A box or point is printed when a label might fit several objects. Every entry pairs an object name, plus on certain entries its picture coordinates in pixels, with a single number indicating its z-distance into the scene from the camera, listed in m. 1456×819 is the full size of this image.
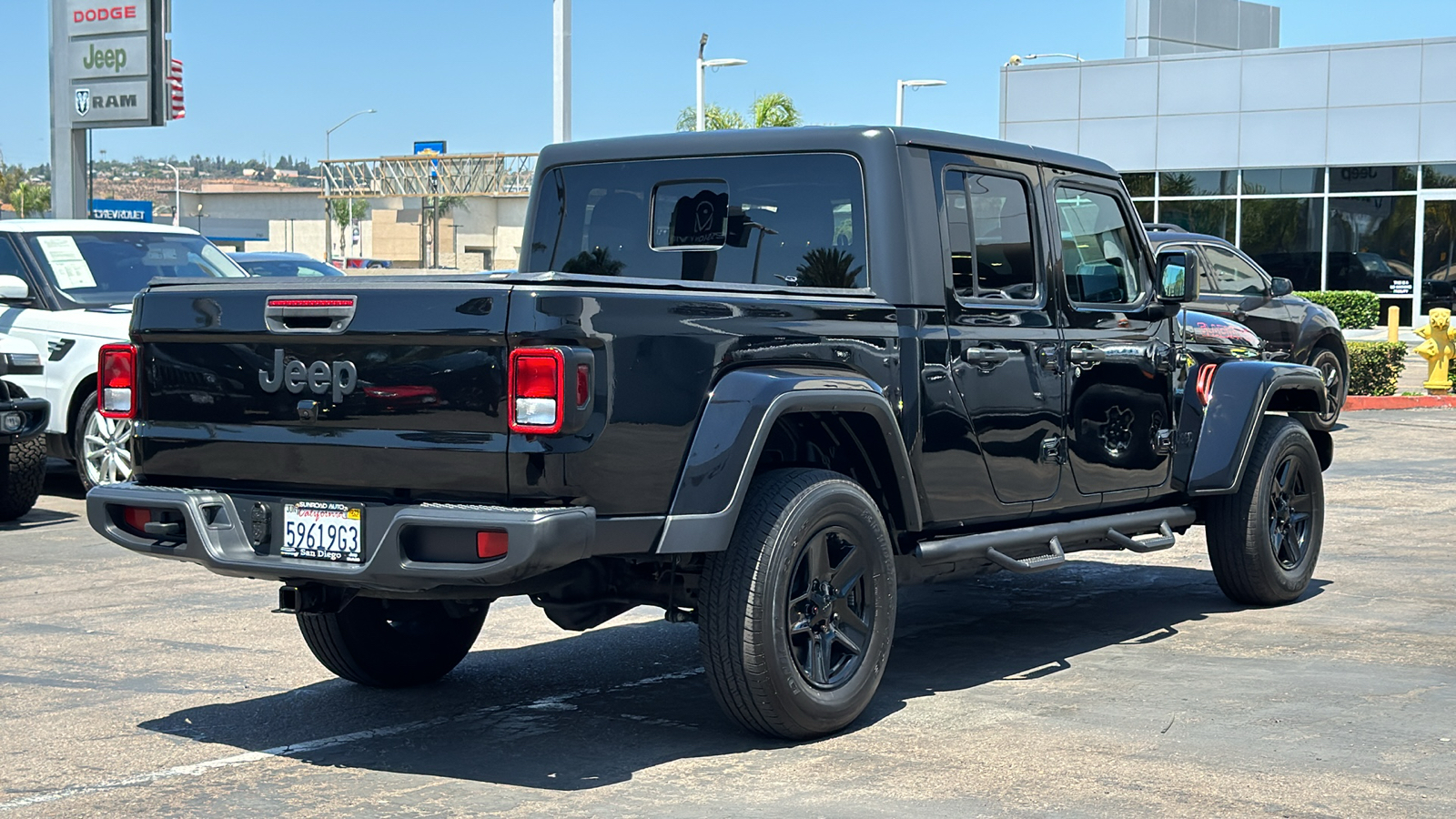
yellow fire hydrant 20.16
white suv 11.67
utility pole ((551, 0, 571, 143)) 17.00
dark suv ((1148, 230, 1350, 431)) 16.33
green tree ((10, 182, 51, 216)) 125.86
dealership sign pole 20.00
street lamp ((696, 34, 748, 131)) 34.27
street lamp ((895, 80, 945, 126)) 42.83
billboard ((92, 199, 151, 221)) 66.38
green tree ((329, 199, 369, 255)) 123.09
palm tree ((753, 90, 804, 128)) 48.53
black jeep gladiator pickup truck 4.91
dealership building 33.53
